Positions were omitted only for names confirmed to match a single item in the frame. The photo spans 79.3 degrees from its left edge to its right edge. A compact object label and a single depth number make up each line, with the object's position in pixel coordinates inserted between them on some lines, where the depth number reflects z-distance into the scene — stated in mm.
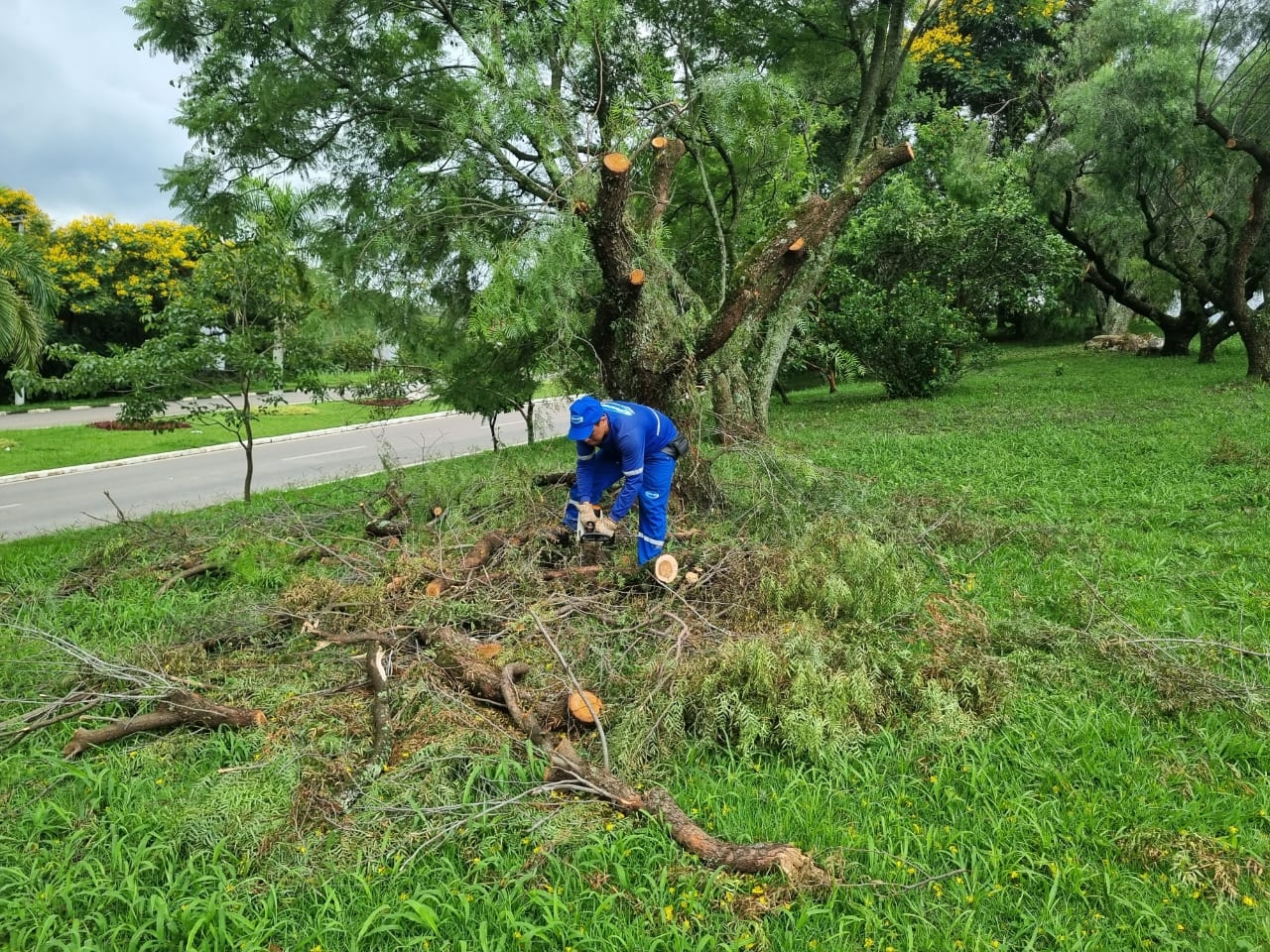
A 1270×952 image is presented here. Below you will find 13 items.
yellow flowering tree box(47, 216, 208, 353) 21000
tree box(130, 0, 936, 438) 5379
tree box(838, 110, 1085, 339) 12852
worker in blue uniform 4555
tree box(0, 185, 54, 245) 20031
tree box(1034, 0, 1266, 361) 11773
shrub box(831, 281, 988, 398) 12867
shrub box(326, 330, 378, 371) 7828
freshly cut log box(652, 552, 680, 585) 4324
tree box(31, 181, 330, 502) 7293
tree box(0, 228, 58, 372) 8617
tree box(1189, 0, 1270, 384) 10570
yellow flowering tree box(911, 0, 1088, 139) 21109
